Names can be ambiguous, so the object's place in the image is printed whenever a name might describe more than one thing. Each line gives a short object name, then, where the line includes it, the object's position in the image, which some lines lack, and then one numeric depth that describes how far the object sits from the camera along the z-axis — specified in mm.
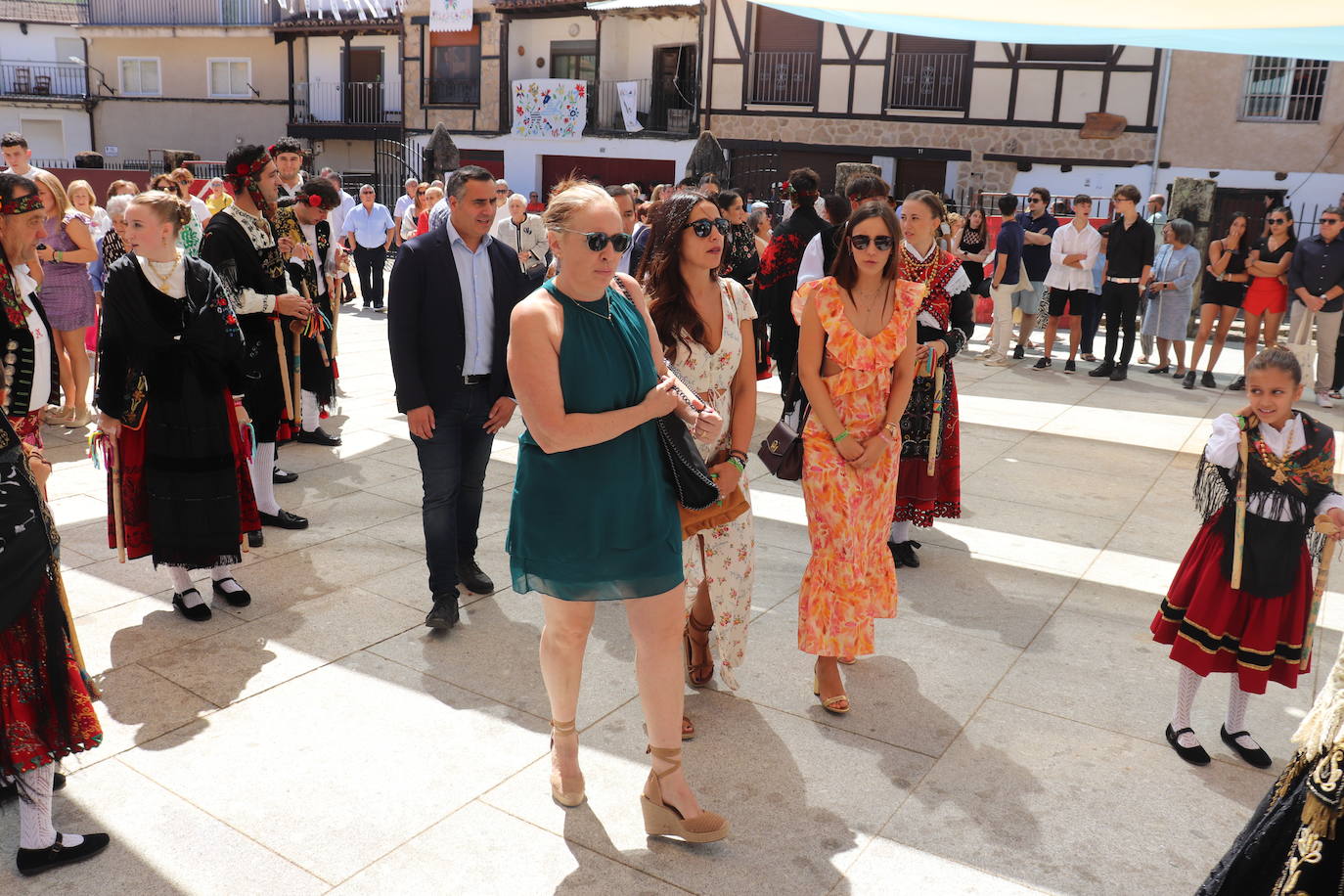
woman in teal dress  2762
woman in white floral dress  3484
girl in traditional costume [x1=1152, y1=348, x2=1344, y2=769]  3359
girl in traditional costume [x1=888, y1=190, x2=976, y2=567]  4949
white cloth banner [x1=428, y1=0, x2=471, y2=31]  26000
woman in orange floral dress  3762
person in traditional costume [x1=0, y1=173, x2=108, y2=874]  2682
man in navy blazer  4199
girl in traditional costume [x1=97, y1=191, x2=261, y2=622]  4012
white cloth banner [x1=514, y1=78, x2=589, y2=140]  26609
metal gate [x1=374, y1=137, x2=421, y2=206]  27453
